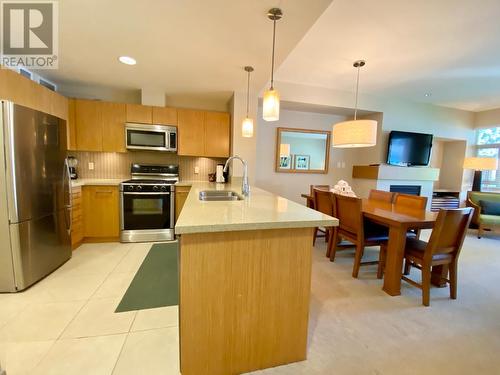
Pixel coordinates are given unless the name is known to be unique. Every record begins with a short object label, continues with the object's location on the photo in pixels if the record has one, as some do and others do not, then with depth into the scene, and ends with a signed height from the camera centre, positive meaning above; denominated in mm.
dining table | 1982 -608
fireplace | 4539 -339
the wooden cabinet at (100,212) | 3094 -728
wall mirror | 4426 +390
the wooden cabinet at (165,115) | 3445 +775
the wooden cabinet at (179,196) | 3354 -489
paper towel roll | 3729 -121
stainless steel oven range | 3143 -704
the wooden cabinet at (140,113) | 3357 +773
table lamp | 4289 +257
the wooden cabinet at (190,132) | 3547 +546
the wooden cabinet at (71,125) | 3172 +522
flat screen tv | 4406 +512
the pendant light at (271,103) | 1673 +509
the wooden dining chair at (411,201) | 2548 -356
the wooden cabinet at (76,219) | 2811 -779
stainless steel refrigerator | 1840 -335
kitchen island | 1112 -666
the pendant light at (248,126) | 2643 +502
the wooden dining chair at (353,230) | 2357 -700
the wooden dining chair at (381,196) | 3045 -351
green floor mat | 1857 -1192
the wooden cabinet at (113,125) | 3293 +562
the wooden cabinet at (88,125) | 3221 +547
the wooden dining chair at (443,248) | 1855 -681
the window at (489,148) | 4758 +617
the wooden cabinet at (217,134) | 3643 +544
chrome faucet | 2174 -202
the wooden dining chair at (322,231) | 3389 -1017
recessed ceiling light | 2429 +1178
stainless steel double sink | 2364 -328
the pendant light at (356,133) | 2527 +451
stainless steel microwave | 3332 +413
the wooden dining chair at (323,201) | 2846 -434
